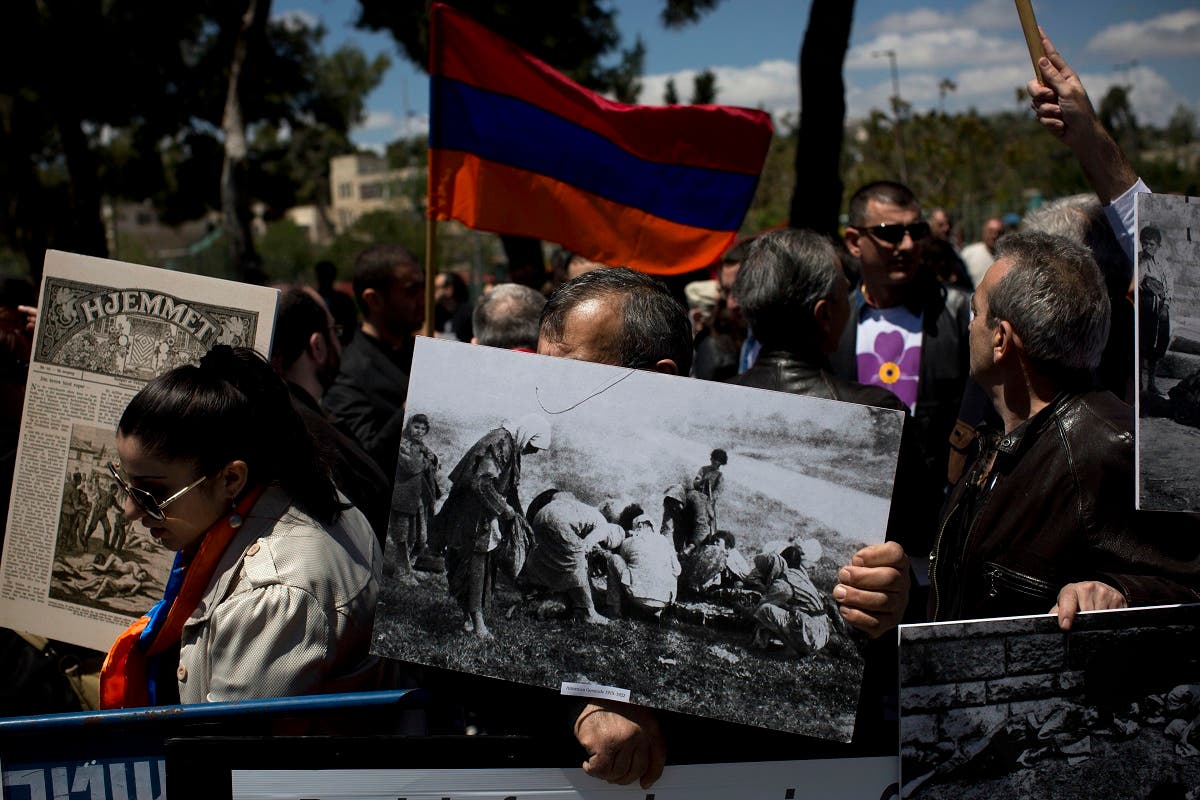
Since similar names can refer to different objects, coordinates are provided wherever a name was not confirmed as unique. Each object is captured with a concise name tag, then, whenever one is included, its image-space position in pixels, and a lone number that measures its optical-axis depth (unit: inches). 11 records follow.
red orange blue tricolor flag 175.2
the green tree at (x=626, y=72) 909.8
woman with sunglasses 80.1
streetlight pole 821.2
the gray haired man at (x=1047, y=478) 78.6
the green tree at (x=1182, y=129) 2551.7
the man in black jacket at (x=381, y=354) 173.9
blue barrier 76.3
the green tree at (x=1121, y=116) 2640.7
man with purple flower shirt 170.1
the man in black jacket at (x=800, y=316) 120.6
